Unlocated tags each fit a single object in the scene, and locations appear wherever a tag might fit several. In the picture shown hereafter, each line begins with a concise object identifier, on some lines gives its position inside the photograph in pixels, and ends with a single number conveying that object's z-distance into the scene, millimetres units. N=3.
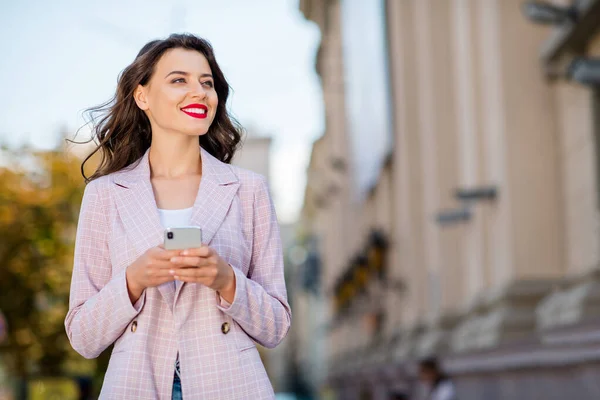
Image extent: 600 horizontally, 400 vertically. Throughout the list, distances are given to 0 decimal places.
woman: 3730
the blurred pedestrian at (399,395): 15867
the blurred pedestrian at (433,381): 13594
